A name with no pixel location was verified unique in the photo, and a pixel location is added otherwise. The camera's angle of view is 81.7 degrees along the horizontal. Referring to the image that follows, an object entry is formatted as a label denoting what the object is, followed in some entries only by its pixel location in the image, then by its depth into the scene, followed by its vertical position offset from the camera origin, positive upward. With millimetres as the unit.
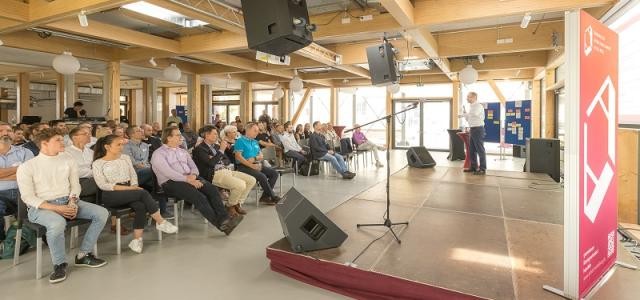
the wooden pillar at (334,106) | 13906 +1333
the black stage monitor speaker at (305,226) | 2646 -627
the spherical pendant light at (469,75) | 7324 +1316
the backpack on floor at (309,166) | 7430 -527
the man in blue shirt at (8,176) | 3131 -306
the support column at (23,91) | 10426 +1431
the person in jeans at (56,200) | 2617 -435
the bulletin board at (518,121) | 9883 +544
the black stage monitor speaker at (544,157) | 5891 -249
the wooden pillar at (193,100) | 9625 +1079
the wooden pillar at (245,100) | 11672 +1291
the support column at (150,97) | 10750 +1288
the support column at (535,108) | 9914 +908
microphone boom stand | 3170 -728
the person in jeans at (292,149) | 7156 -154
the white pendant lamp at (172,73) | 6758 +1244
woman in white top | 3146 -381
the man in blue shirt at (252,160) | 4840 -248
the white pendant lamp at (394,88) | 8731 +1266
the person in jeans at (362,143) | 8945 -43
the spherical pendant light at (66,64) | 5414 +1137
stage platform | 2178 -802
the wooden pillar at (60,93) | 10172 +1335
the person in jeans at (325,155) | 7048 -265
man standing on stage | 6000 +299
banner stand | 1885 -66
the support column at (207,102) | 12469 +1353
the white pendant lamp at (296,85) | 8706 +1339
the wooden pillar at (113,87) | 7449 +1097
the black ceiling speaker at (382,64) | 5426 +1149
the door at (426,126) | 13180 +575
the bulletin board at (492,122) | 10531 +554
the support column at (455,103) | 11421 +1177
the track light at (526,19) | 4166 +1397
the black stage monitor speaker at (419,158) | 7232 -336
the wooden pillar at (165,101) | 14391 +1567
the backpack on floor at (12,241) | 2957 -812
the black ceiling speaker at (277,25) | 2789 +902
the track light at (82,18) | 3997 +1354
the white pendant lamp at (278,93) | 10766 +1403
